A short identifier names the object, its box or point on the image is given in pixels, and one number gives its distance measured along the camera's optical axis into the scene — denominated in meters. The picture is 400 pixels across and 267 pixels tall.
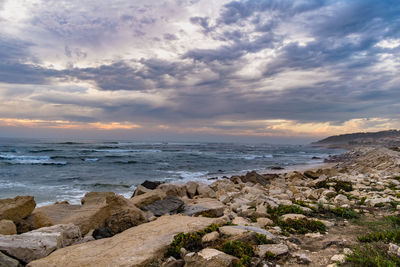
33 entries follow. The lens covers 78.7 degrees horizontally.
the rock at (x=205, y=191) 12.17
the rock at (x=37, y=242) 4.32
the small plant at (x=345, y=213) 6.57
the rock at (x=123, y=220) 5.99
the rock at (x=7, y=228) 5.40
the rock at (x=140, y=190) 11.86
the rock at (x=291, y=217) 6.00
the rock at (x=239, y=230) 4.58
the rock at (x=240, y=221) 5.45
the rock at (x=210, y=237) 4.41
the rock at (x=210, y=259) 3.52
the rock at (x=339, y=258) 3.77
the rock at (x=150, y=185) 14.01
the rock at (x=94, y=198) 9.62
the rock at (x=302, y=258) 3.94
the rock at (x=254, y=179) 17.52
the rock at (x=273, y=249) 4.03
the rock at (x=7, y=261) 4.02
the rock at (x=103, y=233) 5.87
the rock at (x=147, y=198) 8.67
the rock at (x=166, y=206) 8.23
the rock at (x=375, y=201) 7.78
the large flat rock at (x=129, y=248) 3.95
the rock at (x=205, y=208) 7.30
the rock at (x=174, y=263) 3.77
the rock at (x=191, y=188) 12.73
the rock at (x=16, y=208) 6.23
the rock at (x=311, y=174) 18.00
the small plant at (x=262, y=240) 4.38
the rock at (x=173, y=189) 12.22
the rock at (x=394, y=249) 3.69
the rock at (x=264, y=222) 5.72
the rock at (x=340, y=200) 8.18
